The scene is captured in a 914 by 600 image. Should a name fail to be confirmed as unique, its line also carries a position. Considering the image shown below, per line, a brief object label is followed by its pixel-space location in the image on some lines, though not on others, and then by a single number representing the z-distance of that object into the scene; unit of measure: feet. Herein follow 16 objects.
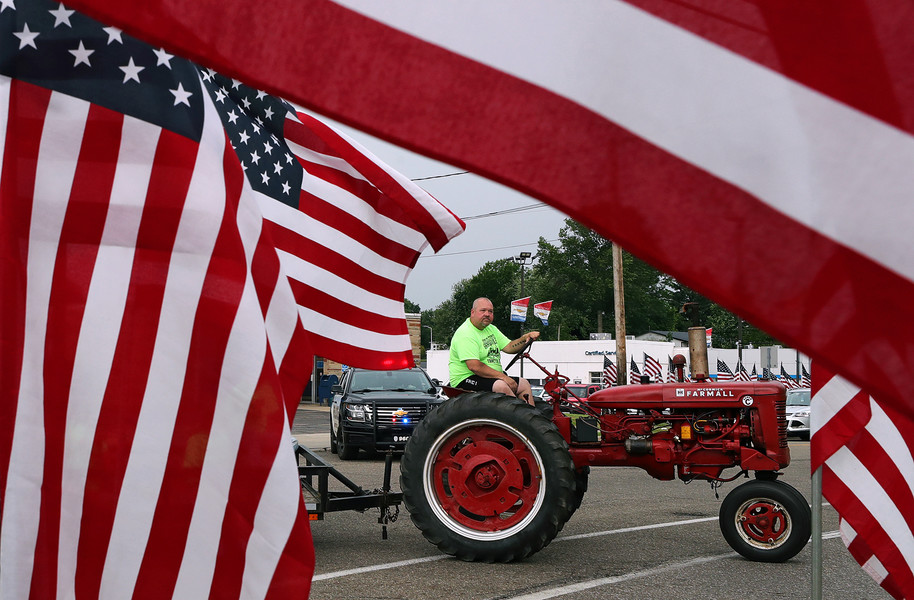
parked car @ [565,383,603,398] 94.84
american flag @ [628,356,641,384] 83.46
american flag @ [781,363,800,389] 124.01
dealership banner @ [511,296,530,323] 98.68
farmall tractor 23.57
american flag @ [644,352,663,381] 111.96
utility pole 97.09
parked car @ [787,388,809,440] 85.30
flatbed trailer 23.56
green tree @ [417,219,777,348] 323.16
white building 173.58
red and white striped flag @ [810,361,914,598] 12.55
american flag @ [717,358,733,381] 122.98
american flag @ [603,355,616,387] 104.45
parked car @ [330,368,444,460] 52.95
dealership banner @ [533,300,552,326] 97.74
